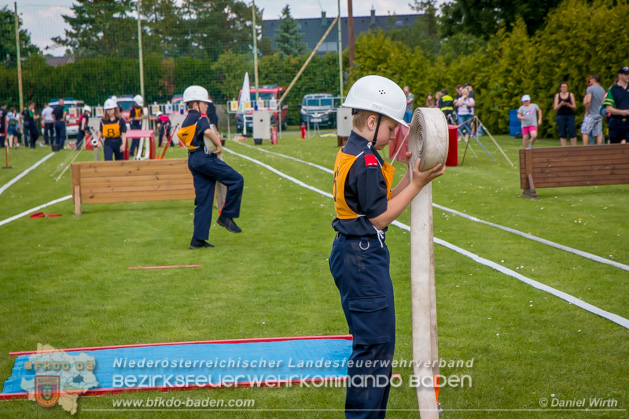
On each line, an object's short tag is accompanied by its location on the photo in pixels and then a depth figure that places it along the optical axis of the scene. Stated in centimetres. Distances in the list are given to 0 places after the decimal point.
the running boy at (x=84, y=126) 2535
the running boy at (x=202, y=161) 976
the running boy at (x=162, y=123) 3177
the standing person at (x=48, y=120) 3569
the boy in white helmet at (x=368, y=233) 367
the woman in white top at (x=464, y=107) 2786
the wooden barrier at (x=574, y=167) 1355
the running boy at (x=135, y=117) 2530
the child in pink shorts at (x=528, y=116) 2180
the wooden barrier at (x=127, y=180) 1396
